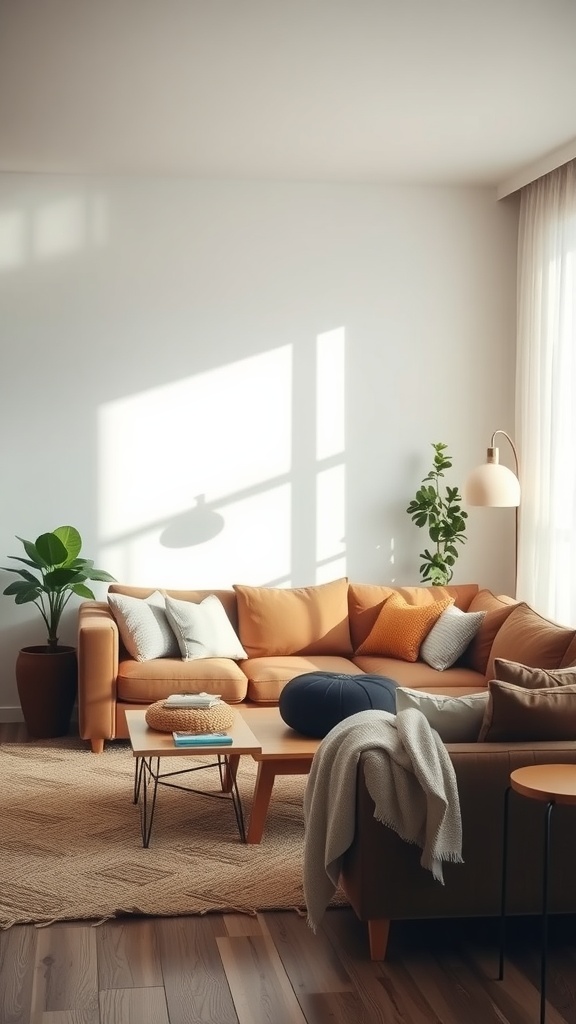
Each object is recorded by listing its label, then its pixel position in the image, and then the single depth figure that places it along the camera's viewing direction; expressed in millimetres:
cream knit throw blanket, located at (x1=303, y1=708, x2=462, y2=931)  3068
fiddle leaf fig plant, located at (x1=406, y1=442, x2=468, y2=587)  6531
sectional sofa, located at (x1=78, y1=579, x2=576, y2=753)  5496
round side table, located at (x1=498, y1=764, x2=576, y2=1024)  2732
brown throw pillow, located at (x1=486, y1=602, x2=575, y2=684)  4910
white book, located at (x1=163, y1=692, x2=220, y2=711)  4348
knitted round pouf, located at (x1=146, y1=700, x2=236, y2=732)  4238
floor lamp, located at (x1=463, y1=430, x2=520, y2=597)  5766
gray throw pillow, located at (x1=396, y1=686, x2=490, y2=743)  3348
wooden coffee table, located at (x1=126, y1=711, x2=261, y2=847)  4027
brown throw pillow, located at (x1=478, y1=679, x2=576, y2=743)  3299
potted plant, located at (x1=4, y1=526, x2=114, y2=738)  5934
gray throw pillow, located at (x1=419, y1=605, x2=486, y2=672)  5742
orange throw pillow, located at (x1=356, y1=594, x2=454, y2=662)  5910
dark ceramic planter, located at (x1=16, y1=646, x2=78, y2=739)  5934
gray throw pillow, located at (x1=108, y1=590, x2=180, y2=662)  5703
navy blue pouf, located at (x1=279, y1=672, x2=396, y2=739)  4219
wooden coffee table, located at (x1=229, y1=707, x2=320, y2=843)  4062
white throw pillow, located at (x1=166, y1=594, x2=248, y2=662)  5747
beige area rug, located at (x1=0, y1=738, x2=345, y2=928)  3590
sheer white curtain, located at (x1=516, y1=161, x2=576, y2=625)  5969
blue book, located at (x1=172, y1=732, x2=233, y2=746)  4070
